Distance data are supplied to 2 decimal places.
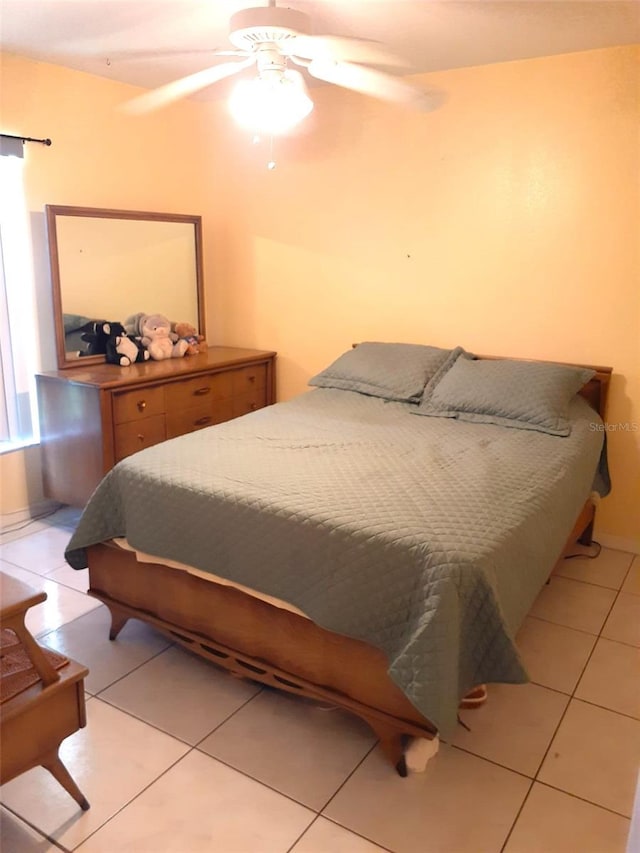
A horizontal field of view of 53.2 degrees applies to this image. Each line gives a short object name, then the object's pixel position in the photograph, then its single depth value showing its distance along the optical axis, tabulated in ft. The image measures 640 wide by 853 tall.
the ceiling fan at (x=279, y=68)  6.58
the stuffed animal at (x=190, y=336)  12.51
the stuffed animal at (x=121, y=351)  11.13
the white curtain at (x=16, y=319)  10.10
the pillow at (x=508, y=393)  8.83
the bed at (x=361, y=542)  5.39
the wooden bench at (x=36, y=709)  4.66
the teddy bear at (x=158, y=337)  11.72
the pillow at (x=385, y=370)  10.28
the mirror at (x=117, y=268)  10.61
